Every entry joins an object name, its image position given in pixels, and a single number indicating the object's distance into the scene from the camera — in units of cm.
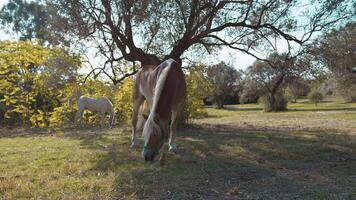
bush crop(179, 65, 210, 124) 1263
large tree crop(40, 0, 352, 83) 910
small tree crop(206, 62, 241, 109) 4111
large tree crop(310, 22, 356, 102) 922
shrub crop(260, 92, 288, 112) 3197
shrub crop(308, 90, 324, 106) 3959
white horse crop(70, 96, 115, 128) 1394
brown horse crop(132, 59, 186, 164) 499
